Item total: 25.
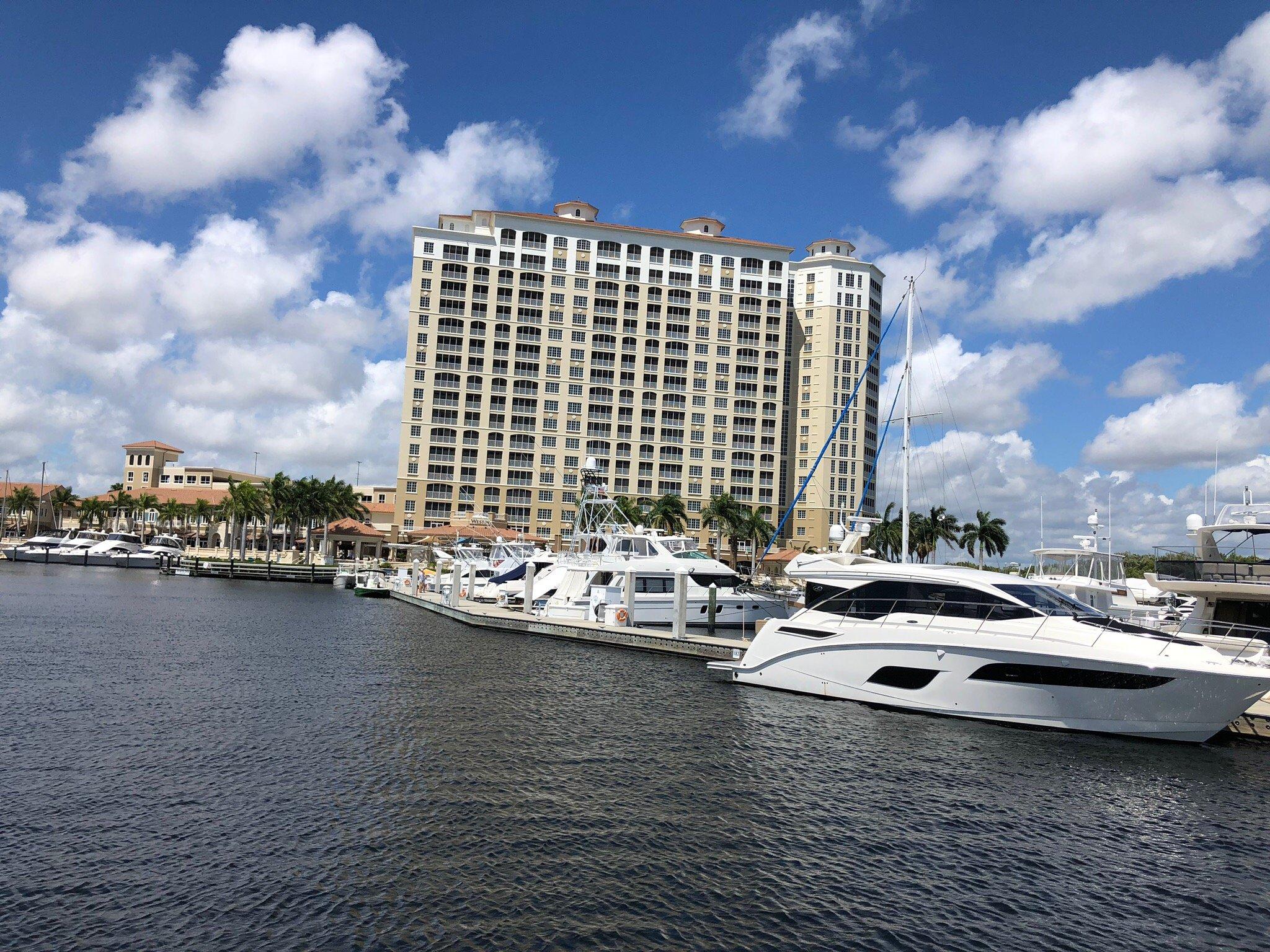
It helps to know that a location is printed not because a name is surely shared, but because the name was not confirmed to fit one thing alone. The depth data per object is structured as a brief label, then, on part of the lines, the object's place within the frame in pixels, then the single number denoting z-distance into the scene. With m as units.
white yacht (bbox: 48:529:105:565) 119.75
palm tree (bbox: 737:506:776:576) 110.19
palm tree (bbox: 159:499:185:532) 149.12
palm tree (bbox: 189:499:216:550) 147.12
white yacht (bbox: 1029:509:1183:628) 38.19
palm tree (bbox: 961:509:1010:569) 101.75
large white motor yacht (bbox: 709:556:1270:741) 20.92
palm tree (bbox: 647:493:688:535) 106.62
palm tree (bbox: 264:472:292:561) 118.12
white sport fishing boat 45.34
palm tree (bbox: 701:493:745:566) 108.12
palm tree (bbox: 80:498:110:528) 153.25
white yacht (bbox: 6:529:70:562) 121.44
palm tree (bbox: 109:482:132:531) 152.38
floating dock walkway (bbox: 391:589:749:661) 35.69
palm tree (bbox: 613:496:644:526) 109.62
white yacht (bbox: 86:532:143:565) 117.50
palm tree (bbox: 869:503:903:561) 104.12
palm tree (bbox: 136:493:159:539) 150.27
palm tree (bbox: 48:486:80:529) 153.62
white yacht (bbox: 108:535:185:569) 116.38
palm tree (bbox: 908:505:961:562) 103.31
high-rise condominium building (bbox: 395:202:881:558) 126.56
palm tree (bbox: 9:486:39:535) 156.75
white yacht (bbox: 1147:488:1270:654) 25.78
